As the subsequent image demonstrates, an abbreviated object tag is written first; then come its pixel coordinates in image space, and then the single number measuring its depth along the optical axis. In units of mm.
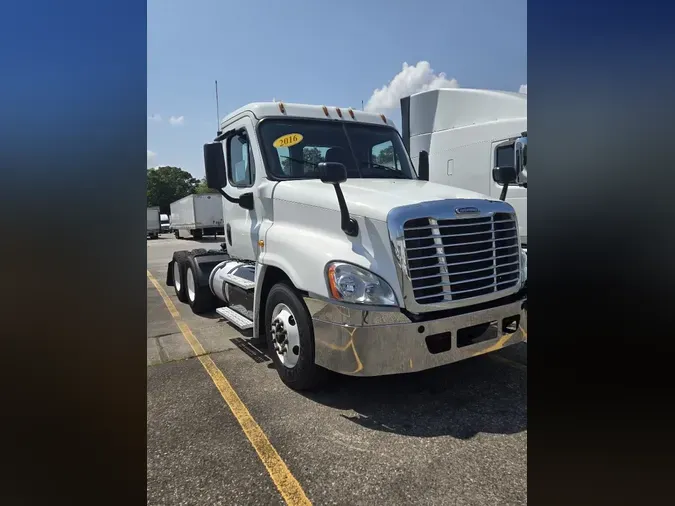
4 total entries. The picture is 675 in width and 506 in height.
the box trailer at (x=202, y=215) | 27516
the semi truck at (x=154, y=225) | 34972
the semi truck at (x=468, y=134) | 7867
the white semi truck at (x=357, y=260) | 3014
